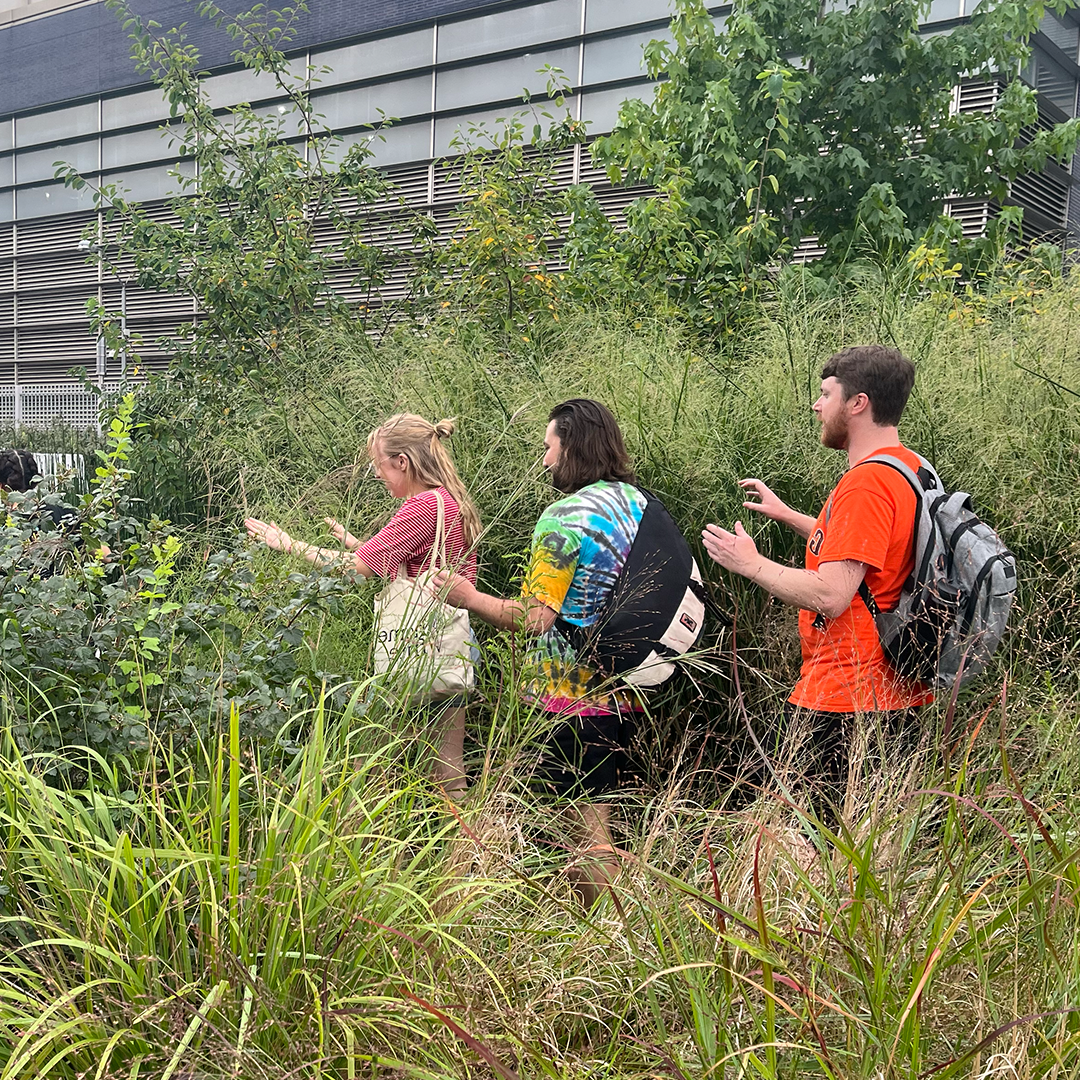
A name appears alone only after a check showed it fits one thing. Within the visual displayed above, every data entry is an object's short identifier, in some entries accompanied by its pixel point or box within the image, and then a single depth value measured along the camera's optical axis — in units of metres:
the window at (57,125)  22.02
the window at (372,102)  17.34
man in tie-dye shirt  3.21
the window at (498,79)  15.84
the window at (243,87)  18.88
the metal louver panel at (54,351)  22.36
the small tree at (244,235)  7.86
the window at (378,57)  17.31
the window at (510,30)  15.70
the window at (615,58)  14.92
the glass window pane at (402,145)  17.22
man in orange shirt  2.96
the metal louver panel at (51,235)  22.55
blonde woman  3.57
